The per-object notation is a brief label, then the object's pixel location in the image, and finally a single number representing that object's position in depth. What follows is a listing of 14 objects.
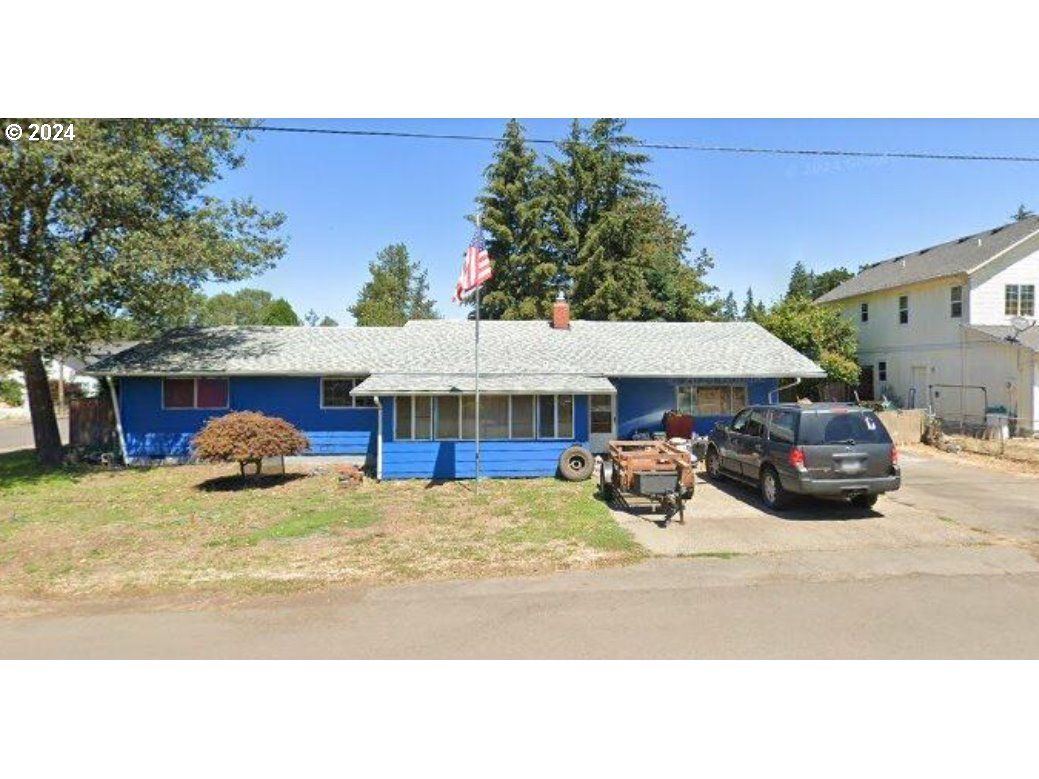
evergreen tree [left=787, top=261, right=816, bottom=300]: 73.04
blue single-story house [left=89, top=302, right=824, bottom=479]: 14.04
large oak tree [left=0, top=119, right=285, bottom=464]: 13.28
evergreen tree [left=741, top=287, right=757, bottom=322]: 31.30
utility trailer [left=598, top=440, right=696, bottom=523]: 9.73
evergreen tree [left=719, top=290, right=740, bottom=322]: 54.30
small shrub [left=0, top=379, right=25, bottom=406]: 39.62
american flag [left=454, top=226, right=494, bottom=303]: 11.74
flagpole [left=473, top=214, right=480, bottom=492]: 12.61
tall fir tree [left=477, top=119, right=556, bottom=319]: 33.50
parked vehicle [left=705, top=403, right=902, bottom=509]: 9.38
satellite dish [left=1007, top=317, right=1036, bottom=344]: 19.80
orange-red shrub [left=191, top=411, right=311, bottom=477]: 12.38
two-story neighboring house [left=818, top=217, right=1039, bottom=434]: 20.06
